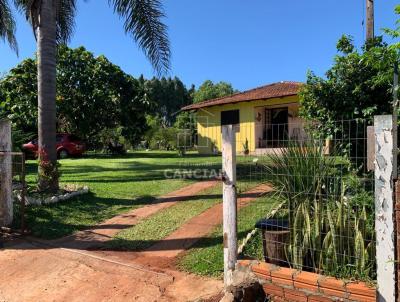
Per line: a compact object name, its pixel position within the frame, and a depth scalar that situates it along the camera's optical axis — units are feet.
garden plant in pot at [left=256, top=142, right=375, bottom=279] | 12.76
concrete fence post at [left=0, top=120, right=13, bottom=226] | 23.06
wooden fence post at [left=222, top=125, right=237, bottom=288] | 14.03
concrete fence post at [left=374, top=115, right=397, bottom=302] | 10.86
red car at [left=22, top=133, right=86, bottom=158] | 69.05
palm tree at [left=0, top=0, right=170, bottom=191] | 28.55
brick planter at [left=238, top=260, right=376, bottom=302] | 11.47
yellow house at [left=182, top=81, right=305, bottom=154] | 63.81
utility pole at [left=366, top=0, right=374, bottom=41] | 38.65
